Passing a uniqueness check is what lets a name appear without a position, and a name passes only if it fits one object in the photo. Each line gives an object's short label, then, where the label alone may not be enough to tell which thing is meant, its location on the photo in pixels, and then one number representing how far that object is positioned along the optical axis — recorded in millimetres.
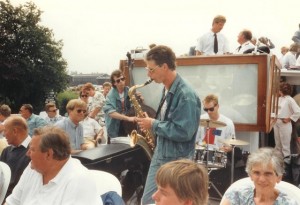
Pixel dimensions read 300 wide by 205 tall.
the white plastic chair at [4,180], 3972
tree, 22594
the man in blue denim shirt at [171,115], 3451
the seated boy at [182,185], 2107
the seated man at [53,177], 2768
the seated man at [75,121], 6245
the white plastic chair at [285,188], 3224
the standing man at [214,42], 8445
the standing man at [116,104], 6445
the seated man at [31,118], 8430
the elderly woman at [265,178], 3039
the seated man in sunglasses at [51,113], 9141
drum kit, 5516
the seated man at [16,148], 4250
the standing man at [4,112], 8508
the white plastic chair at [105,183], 3160
